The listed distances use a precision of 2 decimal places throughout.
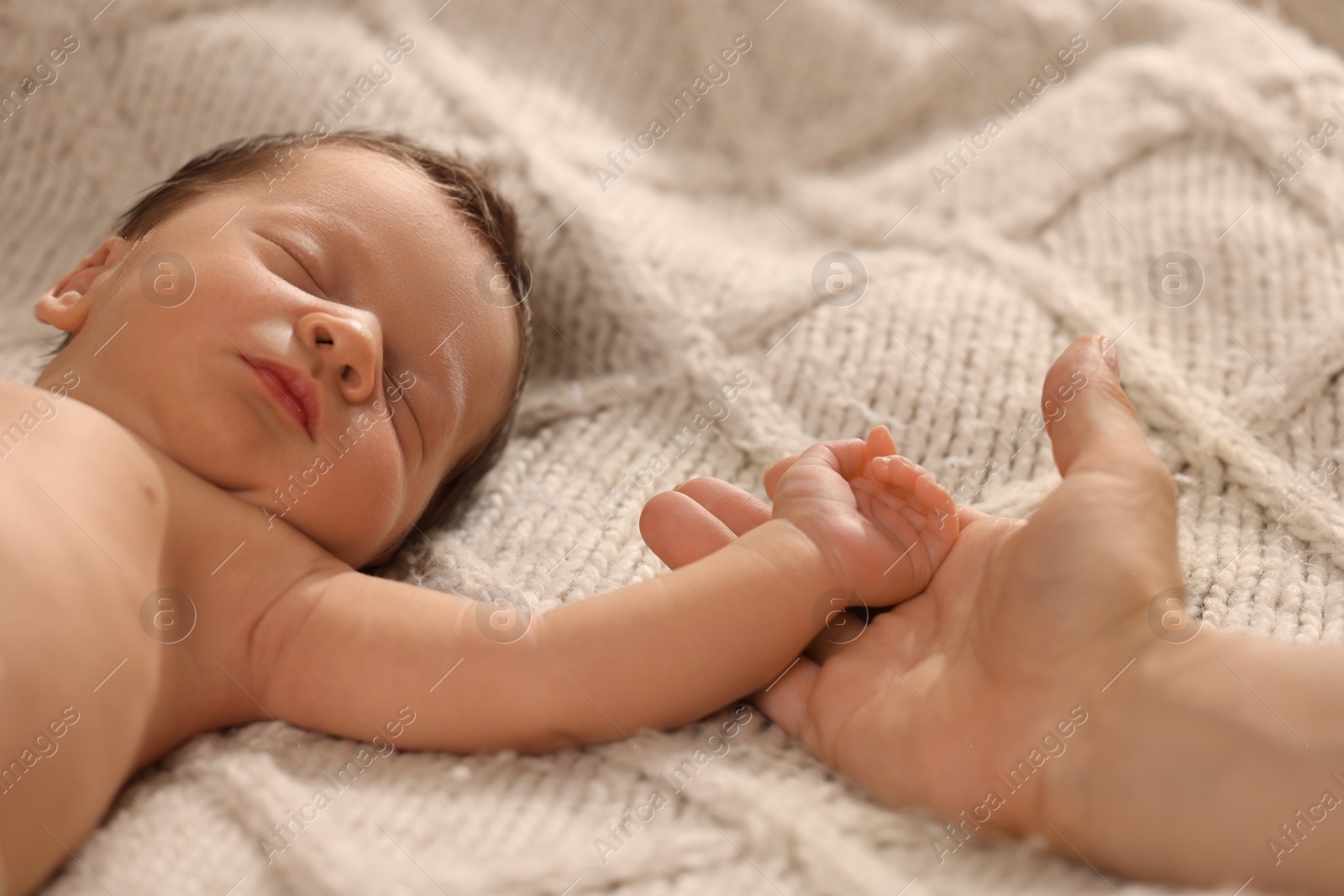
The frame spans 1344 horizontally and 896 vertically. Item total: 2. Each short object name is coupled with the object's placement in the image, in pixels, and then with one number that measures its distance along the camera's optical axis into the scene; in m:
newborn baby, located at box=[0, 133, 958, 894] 0.77
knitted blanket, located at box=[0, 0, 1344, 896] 0.76
